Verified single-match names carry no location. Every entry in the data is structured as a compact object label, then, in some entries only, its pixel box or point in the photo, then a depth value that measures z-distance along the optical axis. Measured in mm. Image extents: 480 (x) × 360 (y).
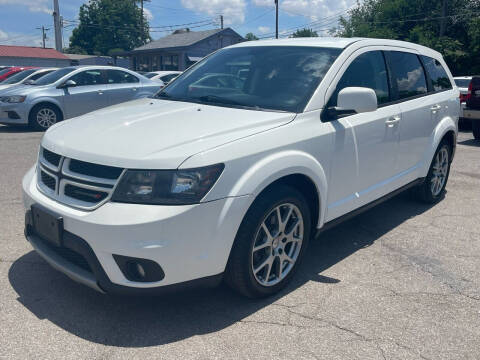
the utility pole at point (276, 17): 41719
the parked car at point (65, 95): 10705
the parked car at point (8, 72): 20217
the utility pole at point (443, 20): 35438
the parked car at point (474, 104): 10184
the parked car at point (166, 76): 18547
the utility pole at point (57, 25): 39606
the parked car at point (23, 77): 12559
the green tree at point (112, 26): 86250
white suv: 2652
